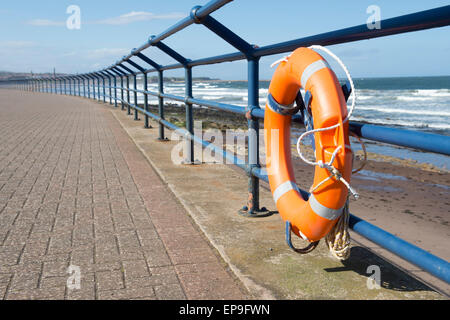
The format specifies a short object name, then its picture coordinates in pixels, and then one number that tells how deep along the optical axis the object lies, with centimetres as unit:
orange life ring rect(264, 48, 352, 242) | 181
